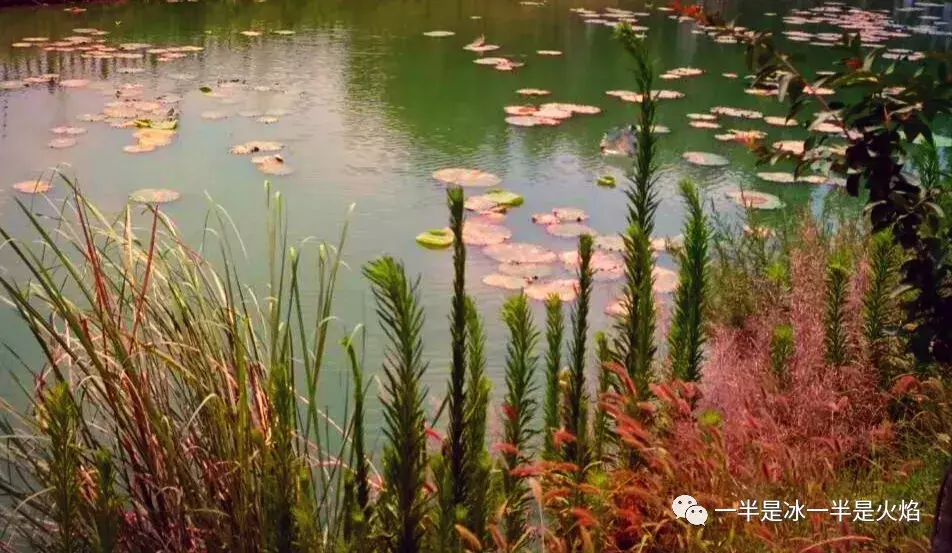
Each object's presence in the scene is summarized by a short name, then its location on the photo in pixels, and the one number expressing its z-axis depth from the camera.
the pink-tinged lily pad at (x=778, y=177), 4.10
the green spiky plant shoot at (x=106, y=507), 1.01
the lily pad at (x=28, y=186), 3.52
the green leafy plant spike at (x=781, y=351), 1.87
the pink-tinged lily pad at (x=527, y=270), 3.06
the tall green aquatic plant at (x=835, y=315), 1.99
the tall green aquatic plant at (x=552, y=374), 1.43
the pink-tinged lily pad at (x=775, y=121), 5.05
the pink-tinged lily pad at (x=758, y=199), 3.76
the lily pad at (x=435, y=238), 3.23
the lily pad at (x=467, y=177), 3.92
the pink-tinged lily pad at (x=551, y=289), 2.91
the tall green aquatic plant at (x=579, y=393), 1.40
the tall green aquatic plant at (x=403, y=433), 1.01
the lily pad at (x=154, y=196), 3.49
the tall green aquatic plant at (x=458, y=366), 1.08
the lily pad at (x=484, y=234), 3.31
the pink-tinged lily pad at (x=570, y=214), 3.56
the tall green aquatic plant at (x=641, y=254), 1.37
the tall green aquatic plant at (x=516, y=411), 1.29
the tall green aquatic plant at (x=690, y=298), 1.68
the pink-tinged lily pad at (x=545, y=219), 3.52
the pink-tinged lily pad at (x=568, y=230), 3.42
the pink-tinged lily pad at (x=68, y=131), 4.34
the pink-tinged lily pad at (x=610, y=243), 3.30
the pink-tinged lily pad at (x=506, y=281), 2.98
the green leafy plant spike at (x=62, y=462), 1.00
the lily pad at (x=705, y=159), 4.31
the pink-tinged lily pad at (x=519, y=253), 3.18
